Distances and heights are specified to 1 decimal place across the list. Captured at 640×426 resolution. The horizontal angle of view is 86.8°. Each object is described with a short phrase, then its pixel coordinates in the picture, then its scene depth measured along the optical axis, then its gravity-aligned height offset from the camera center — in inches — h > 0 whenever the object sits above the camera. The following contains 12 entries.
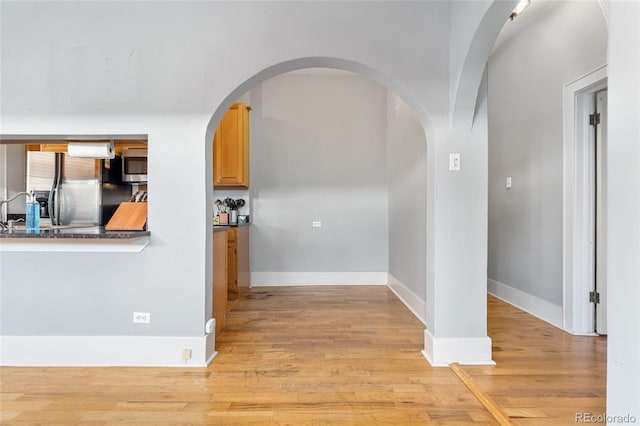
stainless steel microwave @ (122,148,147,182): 181.3 +26.3
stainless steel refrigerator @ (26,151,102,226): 169.8 +12.7
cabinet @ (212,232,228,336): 113.3 -22.9
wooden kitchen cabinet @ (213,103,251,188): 173.0 +31.8
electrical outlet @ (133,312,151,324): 94.9 -29.2
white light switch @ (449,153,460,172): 96.7 +14.9
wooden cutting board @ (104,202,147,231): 102.5 -1.2
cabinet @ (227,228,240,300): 159.8 -26.0
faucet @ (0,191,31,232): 97.0 -3.8
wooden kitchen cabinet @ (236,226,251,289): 169.9 -22.2
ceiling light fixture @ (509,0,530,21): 114.4 +70.9
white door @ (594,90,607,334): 116.8 +1.6
